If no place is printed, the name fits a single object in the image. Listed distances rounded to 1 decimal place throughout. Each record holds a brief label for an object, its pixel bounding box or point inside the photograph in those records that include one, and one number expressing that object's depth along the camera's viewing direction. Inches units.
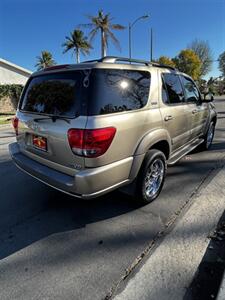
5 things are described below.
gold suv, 98.9
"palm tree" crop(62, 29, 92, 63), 1325.0
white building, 883.2
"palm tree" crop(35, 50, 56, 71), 1572.3
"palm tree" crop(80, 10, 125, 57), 983.0
